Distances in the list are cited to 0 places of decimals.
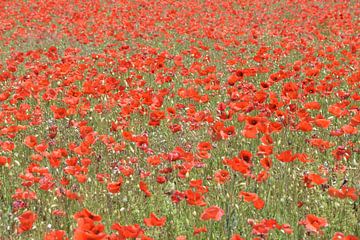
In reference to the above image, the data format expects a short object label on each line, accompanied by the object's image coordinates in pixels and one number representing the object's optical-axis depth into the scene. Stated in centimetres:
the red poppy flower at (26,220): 646
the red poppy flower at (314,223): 602
